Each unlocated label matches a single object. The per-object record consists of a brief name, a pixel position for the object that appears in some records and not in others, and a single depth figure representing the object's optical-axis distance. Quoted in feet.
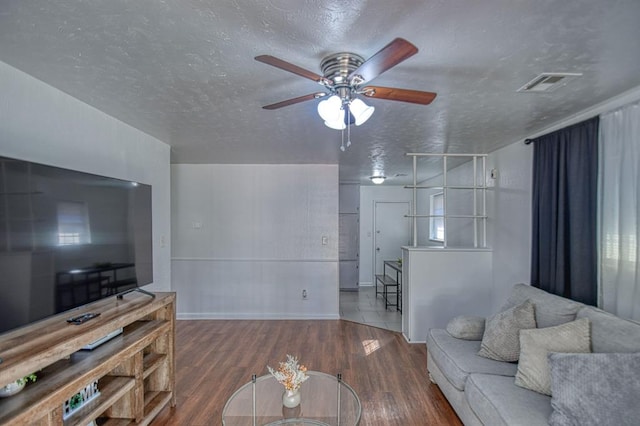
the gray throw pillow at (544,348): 6.15
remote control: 5.74
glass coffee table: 6.13
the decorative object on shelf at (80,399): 5.44
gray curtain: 7.92
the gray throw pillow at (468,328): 8.89
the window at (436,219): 20.99
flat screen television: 4.74
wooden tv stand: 4.35
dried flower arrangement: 6.27
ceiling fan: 4.19
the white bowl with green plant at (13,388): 4.37
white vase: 6.42
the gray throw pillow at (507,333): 7.50
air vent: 6.03
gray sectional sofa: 5.61
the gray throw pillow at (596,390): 4.87
